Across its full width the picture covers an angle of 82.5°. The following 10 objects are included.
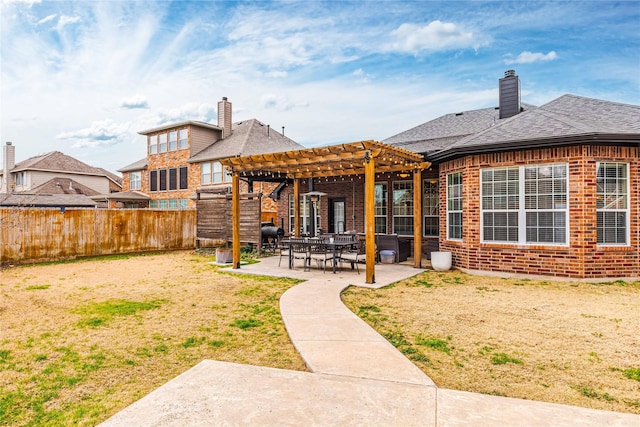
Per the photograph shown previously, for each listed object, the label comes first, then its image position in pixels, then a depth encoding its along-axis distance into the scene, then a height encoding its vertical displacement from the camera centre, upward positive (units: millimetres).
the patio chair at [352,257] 9516 -1140
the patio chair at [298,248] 10070 -953
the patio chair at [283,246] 10750 -968
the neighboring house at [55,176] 31969 +3681
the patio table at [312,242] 9414 -813
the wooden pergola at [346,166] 8094 +1420
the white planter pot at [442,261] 9898 -1287
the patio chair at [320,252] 9625 -1020
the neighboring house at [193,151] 23000 +4205
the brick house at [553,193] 8109 +487
